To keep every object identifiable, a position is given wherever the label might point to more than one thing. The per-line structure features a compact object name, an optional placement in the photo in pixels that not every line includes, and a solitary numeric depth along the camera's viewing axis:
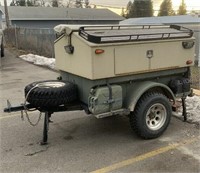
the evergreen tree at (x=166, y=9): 47.44
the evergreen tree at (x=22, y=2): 47.00
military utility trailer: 3.13
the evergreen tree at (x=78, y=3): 47.08
